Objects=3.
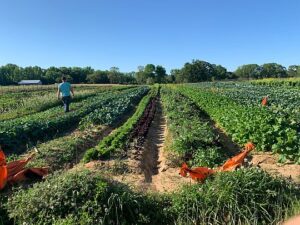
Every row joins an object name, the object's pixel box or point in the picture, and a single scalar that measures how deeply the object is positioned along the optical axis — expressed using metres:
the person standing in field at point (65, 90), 10.29
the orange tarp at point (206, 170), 3.67
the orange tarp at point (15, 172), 3.84
